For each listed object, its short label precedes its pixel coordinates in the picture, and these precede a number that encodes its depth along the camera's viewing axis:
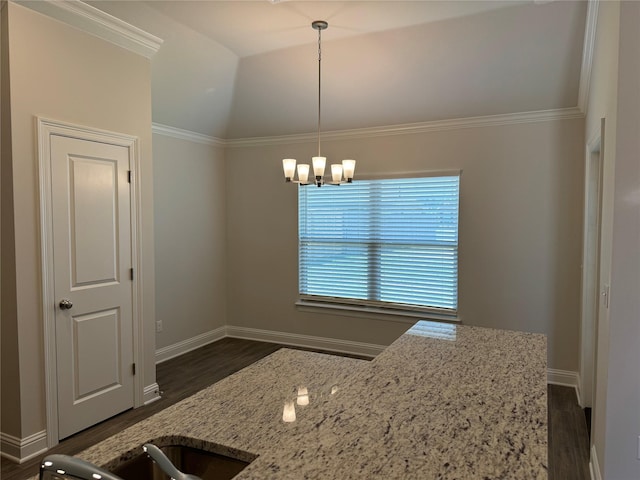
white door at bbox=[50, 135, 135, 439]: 2.99
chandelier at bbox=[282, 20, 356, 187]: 3.30
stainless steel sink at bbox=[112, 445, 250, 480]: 1.15
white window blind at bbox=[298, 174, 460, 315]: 4.50
